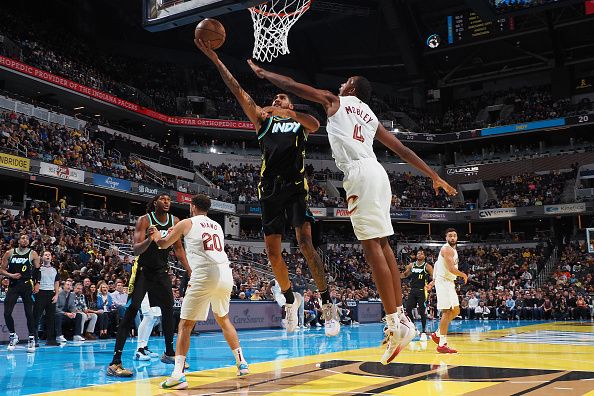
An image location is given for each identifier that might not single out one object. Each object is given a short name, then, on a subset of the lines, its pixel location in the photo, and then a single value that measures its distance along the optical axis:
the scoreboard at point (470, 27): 38.28
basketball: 6.13
